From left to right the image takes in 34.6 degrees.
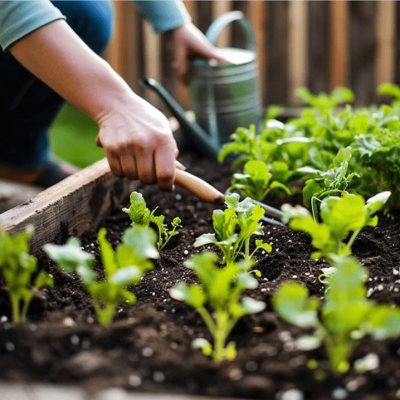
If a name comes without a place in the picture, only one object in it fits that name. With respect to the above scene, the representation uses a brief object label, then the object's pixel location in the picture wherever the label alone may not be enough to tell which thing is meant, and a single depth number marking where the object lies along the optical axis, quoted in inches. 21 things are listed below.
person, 62.2
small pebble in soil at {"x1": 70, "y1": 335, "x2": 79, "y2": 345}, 42.1
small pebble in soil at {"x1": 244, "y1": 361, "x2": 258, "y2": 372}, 39.9
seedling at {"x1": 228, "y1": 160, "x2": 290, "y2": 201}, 73.3
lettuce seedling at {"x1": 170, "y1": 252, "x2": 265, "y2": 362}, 40.4
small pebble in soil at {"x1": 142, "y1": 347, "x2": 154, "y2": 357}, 41.3
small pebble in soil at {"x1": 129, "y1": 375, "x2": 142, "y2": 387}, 38.2
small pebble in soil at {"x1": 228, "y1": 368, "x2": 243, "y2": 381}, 39.1
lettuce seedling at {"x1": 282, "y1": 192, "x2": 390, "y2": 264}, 45.3
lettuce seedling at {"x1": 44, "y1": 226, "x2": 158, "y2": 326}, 41.8
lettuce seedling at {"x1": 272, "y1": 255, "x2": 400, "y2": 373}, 36.8
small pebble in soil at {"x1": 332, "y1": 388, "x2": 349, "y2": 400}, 37.6
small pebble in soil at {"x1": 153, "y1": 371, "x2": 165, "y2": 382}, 39.3
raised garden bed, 38.5
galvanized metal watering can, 104.4
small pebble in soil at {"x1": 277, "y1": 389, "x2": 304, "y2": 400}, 37.7
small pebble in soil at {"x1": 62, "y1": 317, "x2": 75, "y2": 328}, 45.4
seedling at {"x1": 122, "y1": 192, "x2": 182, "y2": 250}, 61.6
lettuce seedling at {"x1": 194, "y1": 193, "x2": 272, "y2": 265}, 55.6
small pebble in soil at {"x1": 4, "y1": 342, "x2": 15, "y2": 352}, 41.6
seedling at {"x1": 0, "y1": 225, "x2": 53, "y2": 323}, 43.3
